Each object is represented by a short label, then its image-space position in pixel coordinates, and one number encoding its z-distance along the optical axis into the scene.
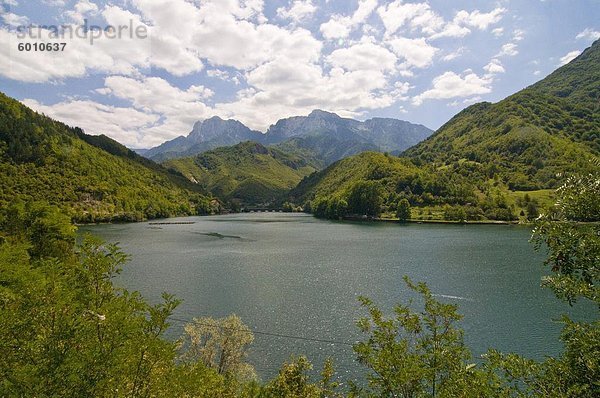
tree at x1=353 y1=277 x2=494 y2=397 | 12.38
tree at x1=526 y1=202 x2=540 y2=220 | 175.65
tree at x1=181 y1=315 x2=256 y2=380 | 31.89
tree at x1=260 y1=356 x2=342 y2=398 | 19.36
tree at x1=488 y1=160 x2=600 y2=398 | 10.72
